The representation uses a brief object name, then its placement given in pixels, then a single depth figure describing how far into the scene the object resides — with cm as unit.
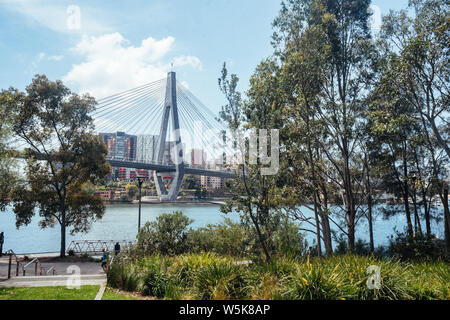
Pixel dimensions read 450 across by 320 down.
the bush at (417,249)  944
